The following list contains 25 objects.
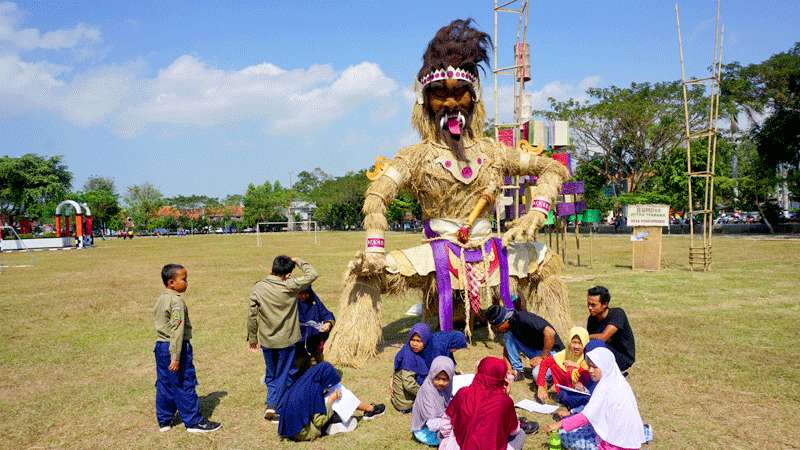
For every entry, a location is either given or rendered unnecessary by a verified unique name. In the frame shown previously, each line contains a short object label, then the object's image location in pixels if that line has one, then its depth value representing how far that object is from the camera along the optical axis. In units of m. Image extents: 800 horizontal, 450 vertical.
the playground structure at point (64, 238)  32.88
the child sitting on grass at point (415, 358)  4.55
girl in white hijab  3.34
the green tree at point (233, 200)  91.25
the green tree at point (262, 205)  75.12
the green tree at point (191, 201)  86.26
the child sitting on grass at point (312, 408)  4.00
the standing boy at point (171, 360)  4.24
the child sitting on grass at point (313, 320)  5.12
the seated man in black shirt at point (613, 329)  4.59
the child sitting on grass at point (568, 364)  4.51
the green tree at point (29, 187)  44.16
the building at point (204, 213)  83.69
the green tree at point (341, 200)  62.41
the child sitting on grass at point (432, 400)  3.90
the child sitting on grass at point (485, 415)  3.28
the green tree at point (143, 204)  74.50
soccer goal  72.19
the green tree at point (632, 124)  31.67
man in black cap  5.21
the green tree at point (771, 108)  26.33
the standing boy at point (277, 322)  4.54
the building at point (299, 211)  78.69
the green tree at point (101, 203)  63.15
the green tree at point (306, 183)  94.81
